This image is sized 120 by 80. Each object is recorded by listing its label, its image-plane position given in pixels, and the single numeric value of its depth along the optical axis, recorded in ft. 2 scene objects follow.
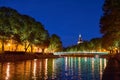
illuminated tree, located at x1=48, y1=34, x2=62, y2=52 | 215.32
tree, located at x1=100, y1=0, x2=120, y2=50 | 68.67
